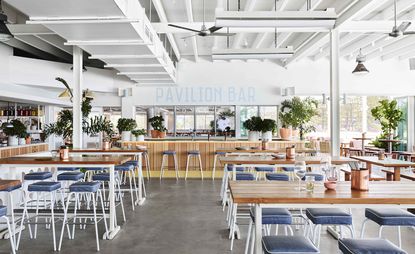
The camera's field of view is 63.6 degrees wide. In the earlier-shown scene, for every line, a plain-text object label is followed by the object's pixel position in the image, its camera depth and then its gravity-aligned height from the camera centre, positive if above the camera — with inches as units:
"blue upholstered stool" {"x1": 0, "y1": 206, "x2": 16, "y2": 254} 110.5 -27.8
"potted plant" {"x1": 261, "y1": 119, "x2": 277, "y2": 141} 313.1 +0.9
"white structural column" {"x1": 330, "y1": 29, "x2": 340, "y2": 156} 250.5 +18.4
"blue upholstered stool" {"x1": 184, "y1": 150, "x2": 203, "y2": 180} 336.8 -31.5
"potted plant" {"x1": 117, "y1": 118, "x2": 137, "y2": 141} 336.5 -0.2
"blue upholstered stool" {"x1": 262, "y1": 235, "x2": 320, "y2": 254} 79.9 -29.2
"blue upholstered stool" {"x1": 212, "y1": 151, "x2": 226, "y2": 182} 335.1 -34.0
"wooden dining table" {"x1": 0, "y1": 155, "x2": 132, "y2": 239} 163.6 -18.0
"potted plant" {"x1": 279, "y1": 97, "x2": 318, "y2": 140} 404.2 +15.8
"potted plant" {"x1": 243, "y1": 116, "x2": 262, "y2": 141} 315.6 +0.0
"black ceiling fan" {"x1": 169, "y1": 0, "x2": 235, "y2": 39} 212.5 +60.6
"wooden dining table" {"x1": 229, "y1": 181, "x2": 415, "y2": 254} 90.4 -19.7
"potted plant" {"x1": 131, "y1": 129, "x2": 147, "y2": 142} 352.2 -7.7
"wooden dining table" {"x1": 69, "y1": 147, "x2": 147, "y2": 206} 233.7 -18.0
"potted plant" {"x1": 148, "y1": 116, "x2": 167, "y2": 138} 378.9 -0.4
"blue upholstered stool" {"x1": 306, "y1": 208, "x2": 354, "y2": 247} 106.7 -29.4
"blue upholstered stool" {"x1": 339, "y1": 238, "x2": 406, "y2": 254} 78.5 -29.1
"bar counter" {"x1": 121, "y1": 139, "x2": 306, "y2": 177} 354.3 -27.3
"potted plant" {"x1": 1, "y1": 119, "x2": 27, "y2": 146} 268.5 -3.2
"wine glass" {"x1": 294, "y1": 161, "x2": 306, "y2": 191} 108.5 -14.3
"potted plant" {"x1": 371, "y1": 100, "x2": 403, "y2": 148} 413.7 +16.0
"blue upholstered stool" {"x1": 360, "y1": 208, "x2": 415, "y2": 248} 107.0 -29.6
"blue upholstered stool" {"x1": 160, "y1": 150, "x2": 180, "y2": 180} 337.0 -35.6
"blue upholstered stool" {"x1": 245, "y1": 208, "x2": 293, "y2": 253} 106.2 -29.0
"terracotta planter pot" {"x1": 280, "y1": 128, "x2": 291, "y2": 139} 370.0 -7.3
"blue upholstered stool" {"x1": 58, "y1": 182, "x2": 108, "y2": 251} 153.4 -28.1
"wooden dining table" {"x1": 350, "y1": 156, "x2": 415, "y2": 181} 201.3 -23.1
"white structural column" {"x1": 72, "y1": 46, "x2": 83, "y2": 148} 259.6 +22.7
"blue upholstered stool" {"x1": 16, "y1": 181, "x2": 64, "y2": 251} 152.7 -27.9
